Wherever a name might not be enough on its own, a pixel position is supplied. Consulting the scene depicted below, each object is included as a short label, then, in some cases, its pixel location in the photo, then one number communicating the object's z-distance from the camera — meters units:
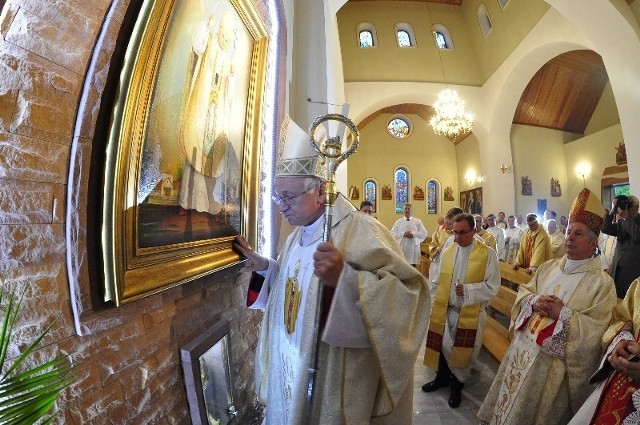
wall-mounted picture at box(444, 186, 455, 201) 19.58
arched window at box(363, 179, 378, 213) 19.66
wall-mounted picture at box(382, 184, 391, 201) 19.66
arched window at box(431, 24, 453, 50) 15.60
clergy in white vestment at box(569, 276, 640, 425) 1.66
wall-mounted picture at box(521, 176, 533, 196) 14.94
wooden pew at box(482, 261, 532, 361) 4.28
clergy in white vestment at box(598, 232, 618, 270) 5.12
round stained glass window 20.05
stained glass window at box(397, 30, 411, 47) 15.66
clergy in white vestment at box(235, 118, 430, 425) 1.51
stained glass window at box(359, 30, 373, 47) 15.49
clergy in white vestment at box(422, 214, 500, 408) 3.60
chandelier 12.23
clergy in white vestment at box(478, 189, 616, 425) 2.20
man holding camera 4.04
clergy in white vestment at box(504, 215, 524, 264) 10.43
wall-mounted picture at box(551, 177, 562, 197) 15.47
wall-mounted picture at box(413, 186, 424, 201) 19.72
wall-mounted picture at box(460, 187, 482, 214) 16.21
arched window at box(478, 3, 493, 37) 14.04
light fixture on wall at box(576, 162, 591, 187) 14.28
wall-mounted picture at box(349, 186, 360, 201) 19.28
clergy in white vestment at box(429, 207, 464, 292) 4.78
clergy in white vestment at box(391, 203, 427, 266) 10.11
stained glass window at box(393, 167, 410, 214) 19.80
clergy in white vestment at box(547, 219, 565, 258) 7.42
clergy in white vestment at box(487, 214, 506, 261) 10.88
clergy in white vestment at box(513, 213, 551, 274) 6.04
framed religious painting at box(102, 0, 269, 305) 1.25
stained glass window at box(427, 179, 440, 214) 19.81
